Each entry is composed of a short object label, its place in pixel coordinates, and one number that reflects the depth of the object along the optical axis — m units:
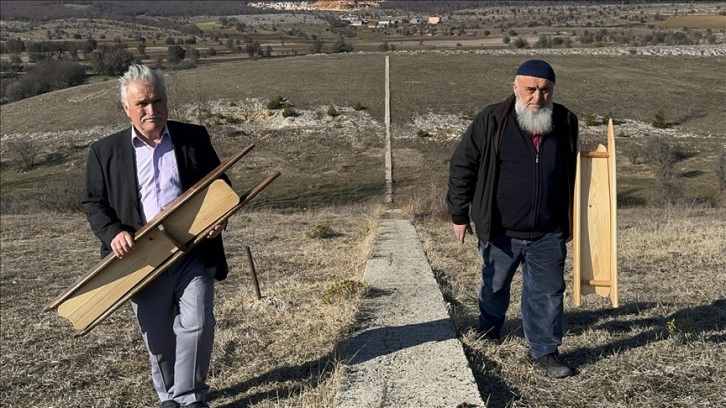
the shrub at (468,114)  37.97
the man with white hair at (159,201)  3.58
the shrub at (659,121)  34.84
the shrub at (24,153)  36.00
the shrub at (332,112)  39.78
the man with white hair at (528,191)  4.01
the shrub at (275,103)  41.12
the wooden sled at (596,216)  4.12
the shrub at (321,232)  10.52
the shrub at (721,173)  25.16
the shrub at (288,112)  40.03
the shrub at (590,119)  35.19
